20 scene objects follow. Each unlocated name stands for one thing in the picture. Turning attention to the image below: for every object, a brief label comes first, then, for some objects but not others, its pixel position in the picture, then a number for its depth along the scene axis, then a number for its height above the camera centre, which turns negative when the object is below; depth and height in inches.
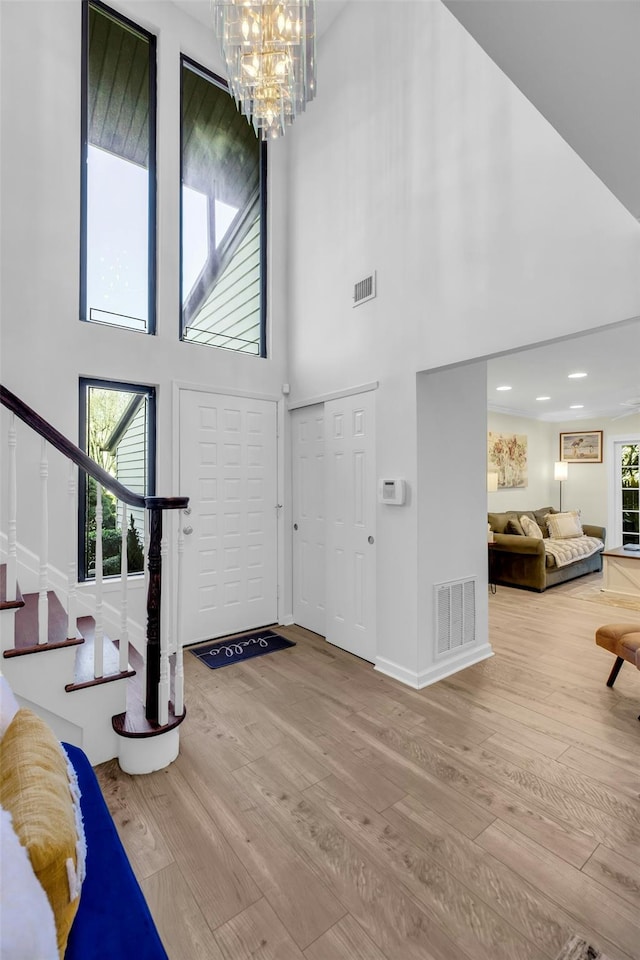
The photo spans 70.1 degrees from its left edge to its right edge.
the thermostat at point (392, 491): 125.2 -3.1
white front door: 150.7 -11.5
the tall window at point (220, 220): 157.6 +95.3
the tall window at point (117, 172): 137.3 +96.3
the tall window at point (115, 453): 131.7 +8.8
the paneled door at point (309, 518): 161.6 -13.6
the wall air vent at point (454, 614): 128.1 -38.9
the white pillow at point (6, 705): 53.1 -27.6
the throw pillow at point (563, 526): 281.3 -29.0
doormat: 139.6 -54.4
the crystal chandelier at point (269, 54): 97.7 +94.2
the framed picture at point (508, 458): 287.7 +14.2
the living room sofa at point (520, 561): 225.9 -42.1
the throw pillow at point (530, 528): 258.0 -27.4
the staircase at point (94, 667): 78.2 -34.1
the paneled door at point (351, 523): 138.3 -13.6
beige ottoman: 108.3 -40.3
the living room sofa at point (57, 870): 33.3 -32.0
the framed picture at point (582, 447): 314.2 +23.2
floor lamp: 319.3 +6.1
